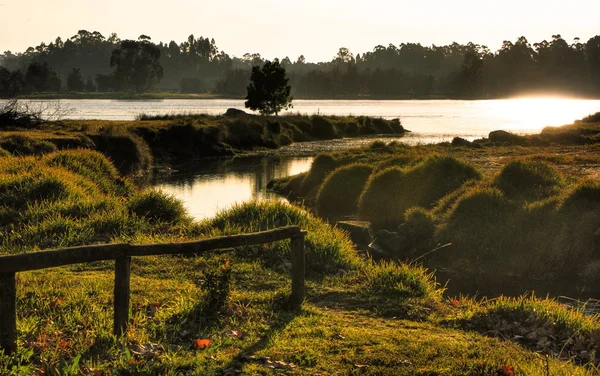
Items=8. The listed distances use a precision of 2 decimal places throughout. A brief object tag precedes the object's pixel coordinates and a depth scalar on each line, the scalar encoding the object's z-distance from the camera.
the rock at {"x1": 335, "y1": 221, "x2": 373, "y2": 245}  23.30
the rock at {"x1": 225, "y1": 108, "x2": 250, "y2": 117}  81.40
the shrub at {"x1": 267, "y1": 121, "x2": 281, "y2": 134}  71.88
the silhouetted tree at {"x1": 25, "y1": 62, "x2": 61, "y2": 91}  160.12
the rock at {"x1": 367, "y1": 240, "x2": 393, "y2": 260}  21.72
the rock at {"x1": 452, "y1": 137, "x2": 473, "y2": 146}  52.84
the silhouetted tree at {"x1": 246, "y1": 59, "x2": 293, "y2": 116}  84.06
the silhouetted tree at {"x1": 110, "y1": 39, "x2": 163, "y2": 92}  197.88
